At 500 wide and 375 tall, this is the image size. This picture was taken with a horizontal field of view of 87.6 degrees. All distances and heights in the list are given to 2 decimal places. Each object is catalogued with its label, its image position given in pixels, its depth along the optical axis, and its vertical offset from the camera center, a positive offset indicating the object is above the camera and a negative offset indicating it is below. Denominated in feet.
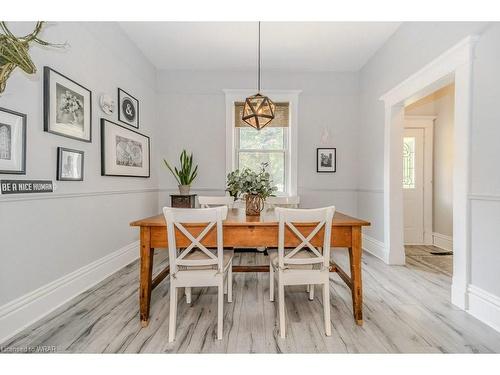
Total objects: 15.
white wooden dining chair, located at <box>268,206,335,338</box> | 5.81 -1.72
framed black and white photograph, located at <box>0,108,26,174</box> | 5.78 +0.95
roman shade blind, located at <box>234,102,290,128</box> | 14.52 +3.90
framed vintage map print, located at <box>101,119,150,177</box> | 9.71 +1.39
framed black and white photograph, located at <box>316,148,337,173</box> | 14.52 +1.53
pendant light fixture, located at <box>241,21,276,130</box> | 9.03 +2.72
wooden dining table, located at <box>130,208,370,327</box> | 6.37 -1.32
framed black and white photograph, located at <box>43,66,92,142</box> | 7.02 +2.29
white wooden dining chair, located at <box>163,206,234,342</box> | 5.66 -1.76
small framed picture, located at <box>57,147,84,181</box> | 7.50 +0.59
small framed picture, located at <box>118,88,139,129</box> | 10.75 +3.28
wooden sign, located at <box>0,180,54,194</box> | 5.73 -0.07
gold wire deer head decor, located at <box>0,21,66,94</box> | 5.23 +2.63
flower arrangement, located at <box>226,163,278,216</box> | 7.65 -0.04
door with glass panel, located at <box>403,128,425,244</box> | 14.57 +0.08
